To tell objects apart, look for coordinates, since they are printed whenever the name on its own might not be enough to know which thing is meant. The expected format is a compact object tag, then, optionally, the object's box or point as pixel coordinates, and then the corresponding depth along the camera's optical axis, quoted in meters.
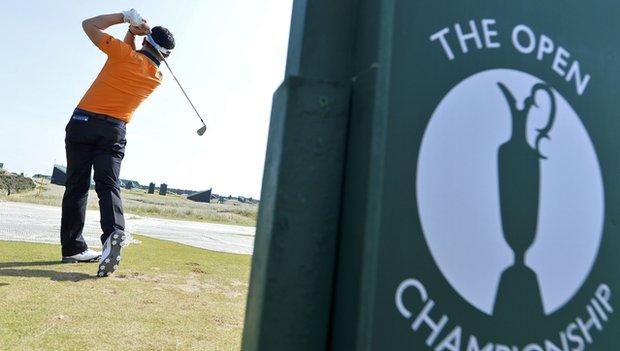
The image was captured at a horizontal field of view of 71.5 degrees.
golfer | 2.69
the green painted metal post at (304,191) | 0.65
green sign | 0.64
